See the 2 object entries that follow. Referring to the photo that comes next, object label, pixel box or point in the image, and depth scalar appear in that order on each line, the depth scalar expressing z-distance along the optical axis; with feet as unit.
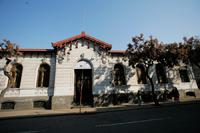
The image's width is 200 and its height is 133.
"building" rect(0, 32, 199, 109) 45.47
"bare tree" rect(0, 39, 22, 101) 41.24
